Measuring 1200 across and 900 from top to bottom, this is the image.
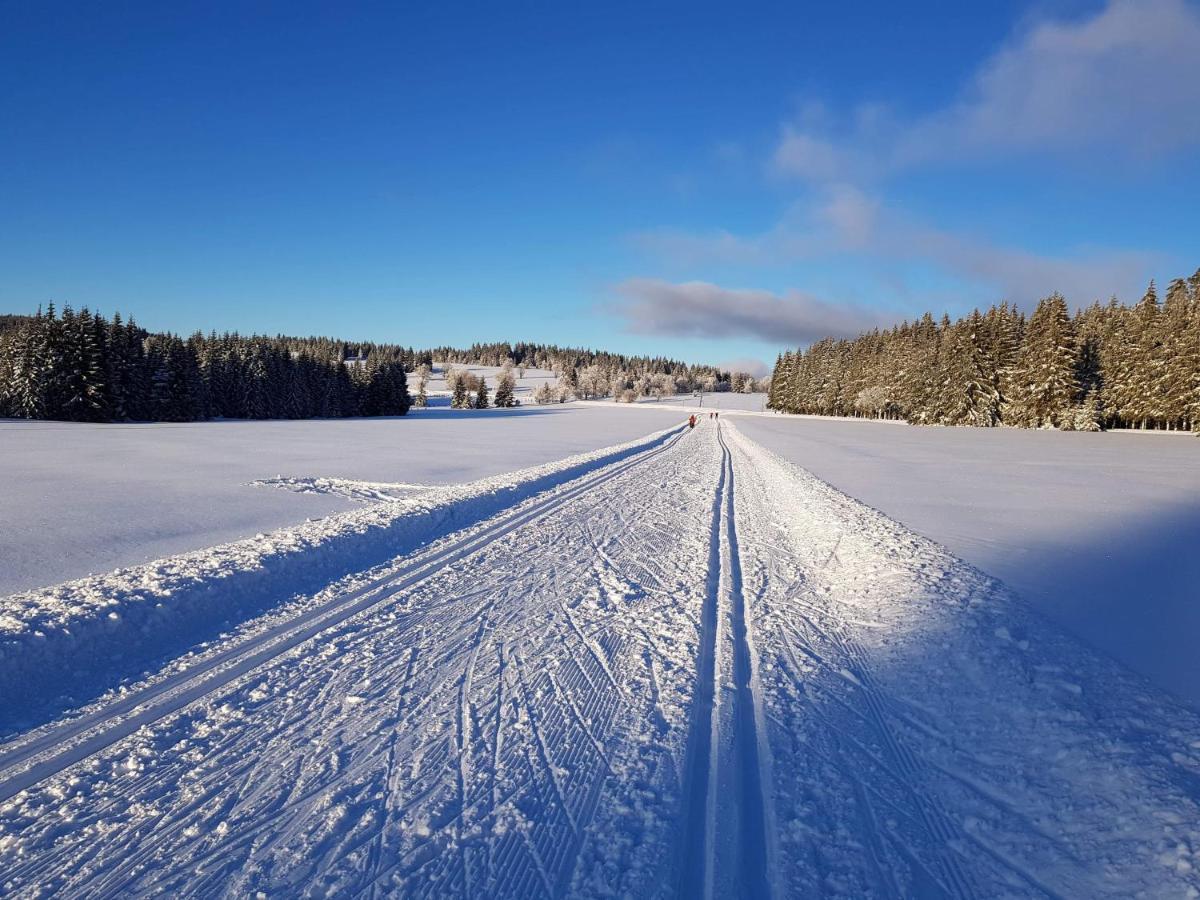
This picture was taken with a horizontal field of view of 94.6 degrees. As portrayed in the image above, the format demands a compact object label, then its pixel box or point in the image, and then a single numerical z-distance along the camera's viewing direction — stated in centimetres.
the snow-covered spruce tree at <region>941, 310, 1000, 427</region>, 5566
